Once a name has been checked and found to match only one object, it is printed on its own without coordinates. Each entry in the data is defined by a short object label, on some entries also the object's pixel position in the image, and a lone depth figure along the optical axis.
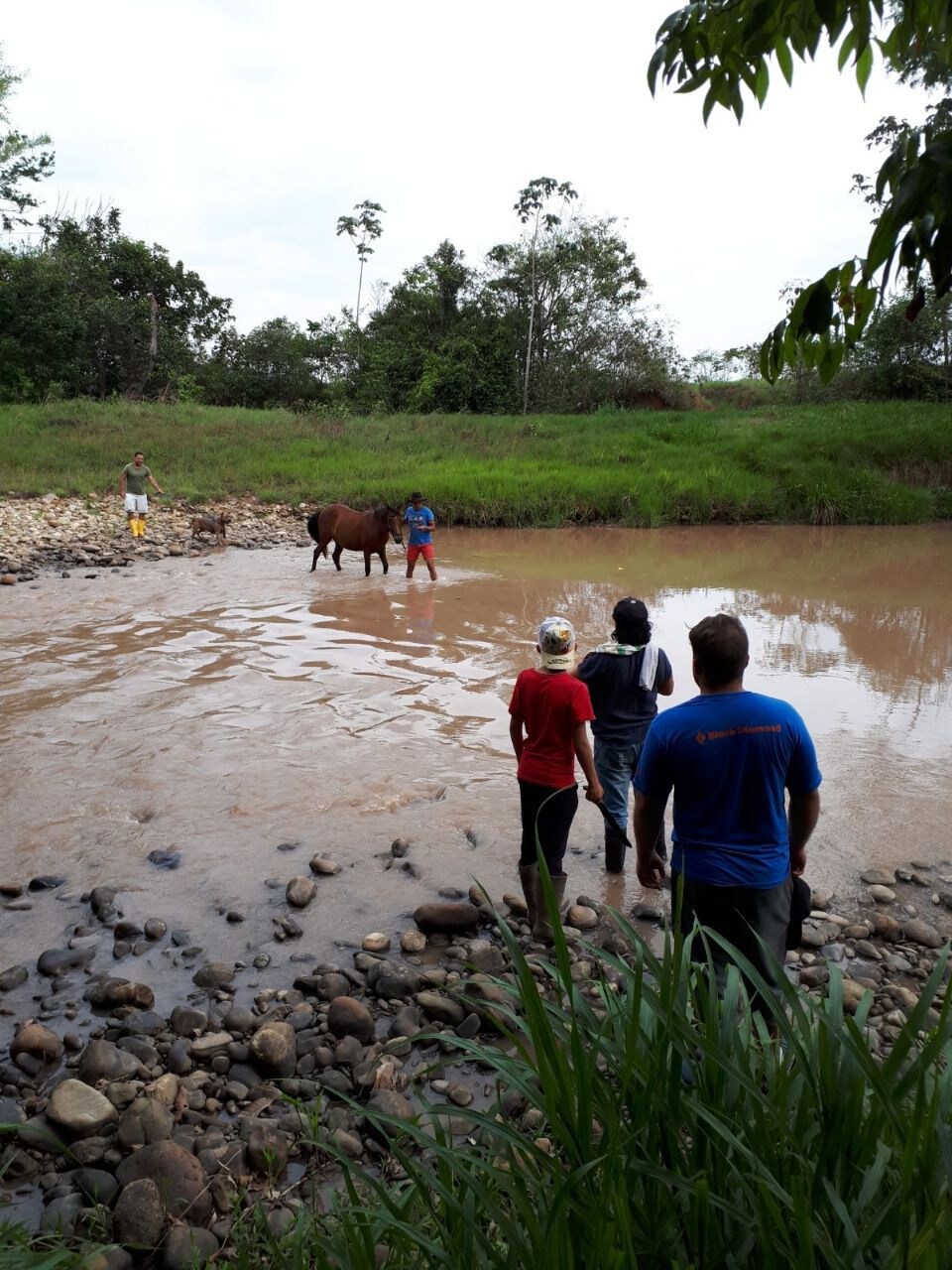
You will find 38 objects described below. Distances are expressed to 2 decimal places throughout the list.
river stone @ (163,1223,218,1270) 2.77
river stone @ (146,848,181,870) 5.53
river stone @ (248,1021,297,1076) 3.70
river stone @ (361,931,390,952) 4.65
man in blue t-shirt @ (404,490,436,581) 14.29
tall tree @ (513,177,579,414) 41.72
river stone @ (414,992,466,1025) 4.09
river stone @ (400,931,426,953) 4.65
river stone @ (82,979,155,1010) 4.09
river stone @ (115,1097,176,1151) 3.27
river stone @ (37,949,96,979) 4.39
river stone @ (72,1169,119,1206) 3.04
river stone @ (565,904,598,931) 4.88
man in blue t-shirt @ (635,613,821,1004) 3.28
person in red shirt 4.66
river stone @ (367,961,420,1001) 4.22
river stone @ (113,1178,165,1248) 2.85
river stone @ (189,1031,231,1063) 3.79
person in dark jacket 5.37
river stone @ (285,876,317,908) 5.06
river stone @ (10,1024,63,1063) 3.76
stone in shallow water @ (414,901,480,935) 4.82
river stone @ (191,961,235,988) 4.30
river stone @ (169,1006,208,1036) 3.92
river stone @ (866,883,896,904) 5.28
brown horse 15.03
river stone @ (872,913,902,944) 4.86
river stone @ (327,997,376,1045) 3.93
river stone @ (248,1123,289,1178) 3.13
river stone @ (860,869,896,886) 5.48
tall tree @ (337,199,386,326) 46.41
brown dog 18.34
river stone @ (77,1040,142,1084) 3.59
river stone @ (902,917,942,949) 4.78
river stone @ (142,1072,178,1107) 3.49
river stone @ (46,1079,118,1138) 3.30
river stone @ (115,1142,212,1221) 2.97
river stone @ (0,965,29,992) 4.26
